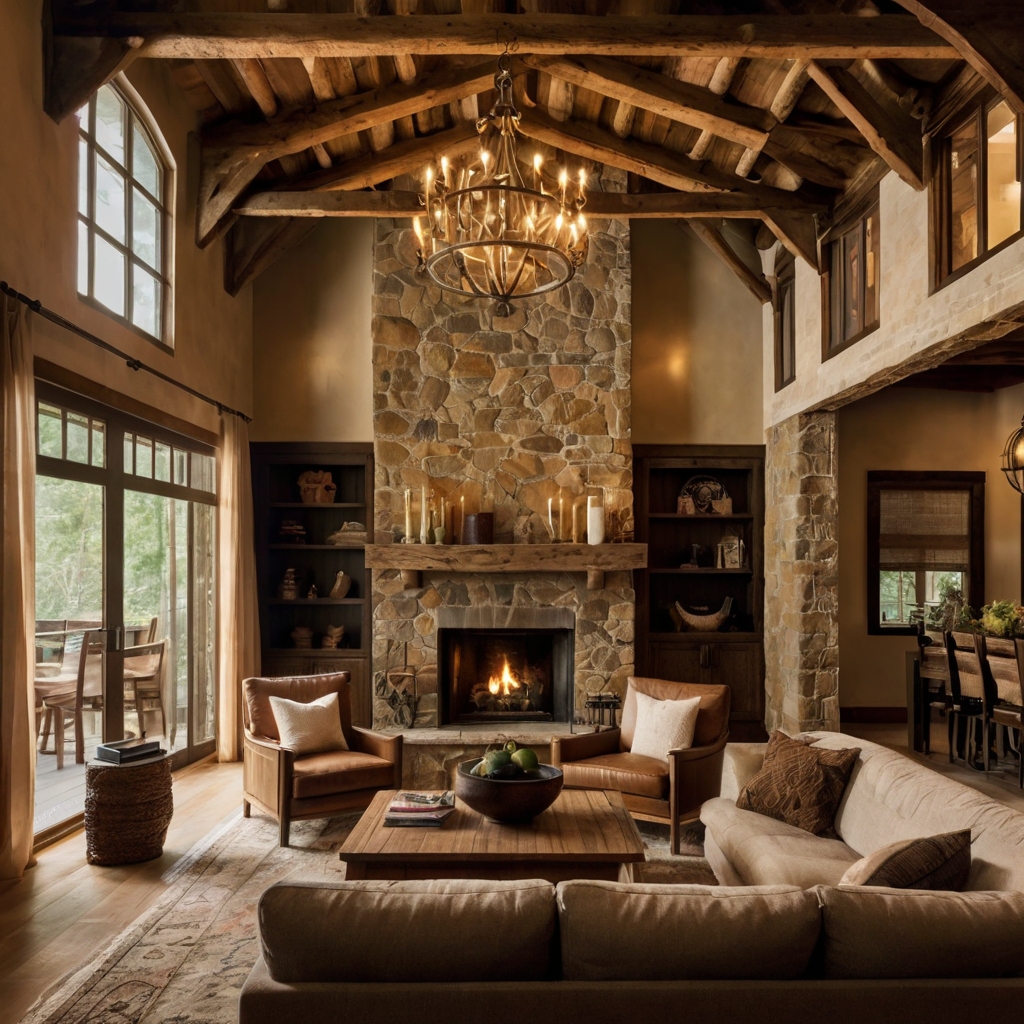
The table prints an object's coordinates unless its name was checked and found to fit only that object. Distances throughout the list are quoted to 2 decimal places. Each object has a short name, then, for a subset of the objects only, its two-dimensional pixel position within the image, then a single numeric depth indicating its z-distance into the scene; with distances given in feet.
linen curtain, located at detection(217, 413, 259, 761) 22.66
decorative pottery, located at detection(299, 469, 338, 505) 26.27
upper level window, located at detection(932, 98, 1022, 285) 14.11
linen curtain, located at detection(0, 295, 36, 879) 13.34
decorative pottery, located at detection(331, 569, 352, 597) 25.79
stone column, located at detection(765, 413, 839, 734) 22.68
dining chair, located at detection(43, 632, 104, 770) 15.94
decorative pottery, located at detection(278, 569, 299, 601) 25.85
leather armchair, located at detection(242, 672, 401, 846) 15.92
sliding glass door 15.65
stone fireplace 24.45
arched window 16.53
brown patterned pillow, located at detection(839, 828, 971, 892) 7.77
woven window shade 27.63
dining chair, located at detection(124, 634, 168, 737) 18.61
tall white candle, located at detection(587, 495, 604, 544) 23.82
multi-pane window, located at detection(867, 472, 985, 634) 27.50
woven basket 14.34
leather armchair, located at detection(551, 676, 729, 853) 15.74
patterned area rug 9.91
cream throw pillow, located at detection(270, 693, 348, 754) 17.03
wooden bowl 12.16
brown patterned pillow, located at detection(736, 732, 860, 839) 12.34
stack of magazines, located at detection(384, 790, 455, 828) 12.41
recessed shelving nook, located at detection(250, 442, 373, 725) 25.62
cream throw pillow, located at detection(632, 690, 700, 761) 16.60
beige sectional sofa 8.72
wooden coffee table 11.28
